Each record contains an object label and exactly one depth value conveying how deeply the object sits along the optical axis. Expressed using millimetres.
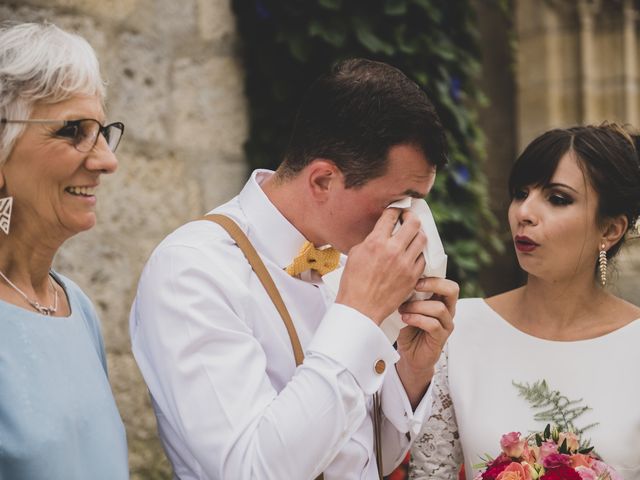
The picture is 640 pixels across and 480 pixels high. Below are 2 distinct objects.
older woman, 1820
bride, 2889
